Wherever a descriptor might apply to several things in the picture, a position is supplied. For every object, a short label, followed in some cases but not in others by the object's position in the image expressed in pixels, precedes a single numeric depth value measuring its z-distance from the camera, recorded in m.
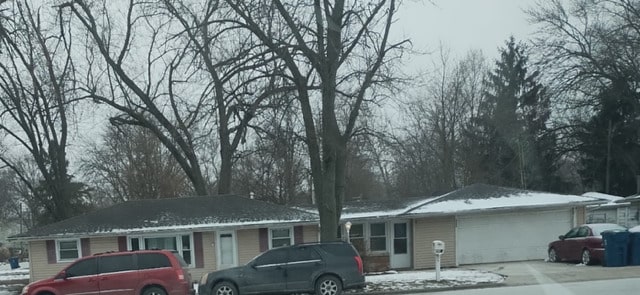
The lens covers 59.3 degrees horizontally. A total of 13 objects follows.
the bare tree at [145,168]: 41.59
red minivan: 14.97
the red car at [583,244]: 19.27
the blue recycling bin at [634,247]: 18.47
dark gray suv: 15.02
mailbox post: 17.27
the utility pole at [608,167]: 40.84
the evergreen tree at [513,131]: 43.47
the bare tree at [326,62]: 16.78
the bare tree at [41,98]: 28.02
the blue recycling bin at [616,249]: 18.44
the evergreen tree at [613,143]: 40.19
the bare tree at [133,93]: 27.95
